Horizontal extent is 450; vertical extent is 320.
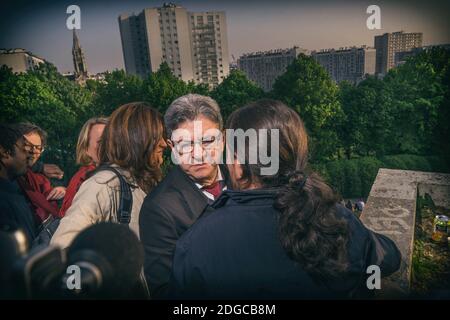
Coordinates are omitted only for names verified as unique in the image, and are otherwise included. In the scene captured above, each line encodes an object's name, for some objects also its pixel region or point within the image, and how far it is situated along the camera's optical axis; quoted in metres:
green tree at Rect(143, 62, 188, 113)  22.39
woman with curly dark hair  1.58
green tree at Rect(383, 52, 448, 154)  22.50
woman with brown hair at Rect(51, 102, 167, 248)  2.21
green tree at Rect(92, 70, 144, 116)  24.38
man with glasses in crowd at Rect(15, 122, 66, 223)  3.12
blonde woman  3.10
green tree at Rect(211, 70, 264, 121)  22.89
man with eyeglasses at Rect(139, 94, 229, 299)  2.05
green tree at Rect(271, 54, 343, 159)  20.02
